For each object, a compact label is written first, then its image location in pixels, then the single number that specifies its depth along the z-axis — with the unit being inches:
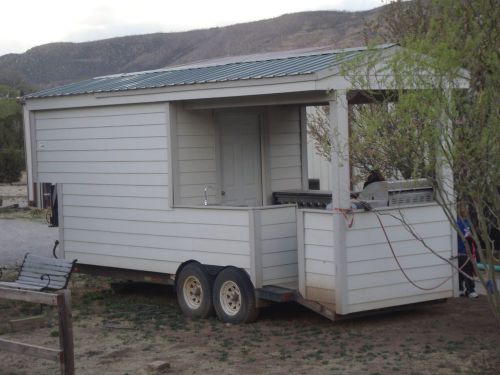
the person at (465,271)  445.0
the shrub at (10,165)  1497.3
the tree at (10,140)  1505.9
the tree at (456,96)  280.7
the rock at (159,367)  329.4
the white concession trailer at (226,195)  384.8
